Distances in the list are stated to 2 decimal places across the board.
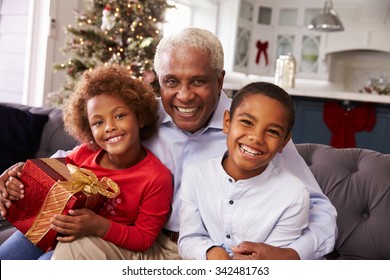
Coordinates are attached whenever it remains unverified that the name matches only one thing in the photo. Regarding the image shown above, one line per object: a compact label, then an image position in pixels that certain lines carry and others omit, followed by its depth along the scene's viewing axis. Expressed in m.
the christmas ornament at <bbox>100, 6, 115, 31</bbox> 3.64
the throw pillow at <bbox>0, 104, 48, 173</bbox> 2.28
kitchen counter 3.78
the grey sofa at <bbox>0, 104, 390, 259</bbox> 1.53
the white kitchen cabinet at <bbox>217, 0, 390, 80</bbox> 6.64
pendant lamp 5.57
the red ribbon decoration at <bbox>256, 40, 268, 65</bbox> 7.28
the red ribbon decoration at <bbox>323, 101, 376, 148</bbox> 3.91
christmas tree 3.68
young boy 1.13
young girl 1.15
